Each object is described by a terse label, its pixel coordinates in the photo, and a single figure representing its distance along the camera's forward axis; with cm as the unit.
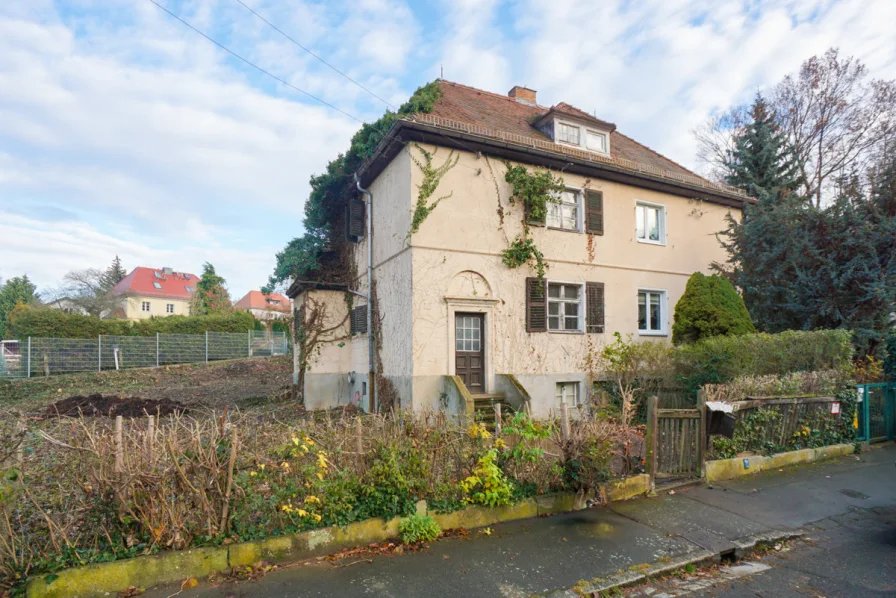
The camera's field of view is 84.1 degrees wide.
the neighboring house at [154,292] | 5731
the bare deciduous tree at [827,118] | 2181
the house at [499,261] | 1192
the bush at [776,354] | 1044
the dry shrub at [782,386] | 849
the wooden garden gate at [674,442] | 721
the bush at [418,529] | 522
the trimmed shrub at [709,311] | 1251
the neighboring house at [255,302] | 6712
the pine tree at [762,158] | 2095
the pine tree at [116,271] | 6425
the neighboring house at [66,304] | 4328
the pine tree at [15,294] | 4778
